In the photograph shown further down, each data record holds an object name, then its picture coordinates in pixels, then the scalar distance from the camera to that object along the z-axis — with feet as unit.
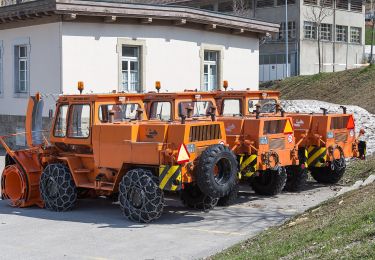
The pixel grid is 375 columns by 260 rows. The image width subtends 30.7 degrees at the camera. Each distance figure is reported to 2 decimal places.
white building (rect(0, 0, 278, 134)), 70.18
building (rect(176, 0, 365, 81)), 179.01
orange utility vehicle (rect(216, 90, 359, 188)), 49.55
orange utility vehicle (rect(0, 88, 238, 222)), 37.99
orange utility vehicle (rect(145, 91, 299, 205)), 43.70
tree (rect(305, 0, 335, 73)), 176.35
